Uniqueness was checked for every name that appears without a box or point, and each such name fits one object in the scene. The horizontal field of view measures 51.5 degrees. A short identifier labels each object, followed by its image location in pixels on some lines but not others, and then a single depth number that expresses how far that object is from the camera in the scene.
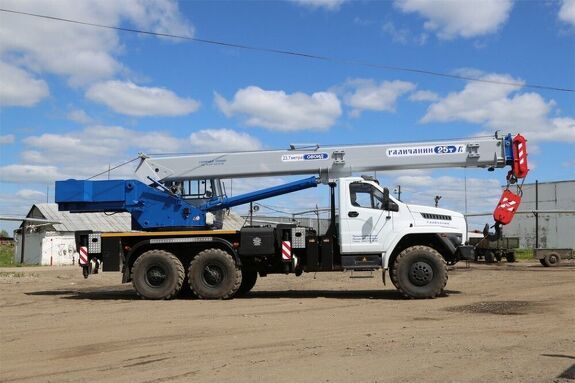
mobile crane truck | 14.11
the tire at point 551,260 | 31.52
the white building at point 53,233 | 45.09
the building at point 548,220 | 57.22
